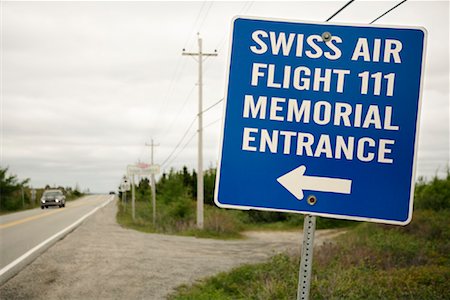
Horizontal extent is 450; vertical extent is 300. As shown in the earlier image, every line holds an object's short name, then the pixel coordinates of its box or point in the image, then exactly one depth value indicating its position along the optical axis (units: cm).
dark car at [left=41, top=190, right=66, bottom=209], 4988
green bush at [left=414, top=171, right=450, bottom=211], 2580
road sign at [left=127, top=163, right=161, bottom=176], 2897
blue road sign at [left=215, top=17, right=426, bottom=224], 259
